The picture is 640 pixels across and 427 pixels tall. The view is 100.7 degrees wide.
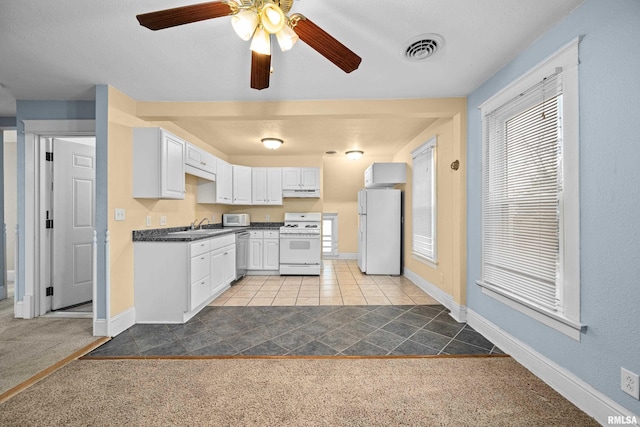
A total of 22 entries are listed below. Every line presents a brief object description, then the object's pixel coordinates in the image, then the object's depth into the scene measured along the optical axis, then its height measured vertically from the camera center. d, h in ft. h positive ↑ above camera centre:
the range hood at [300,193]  17.63 +1.32
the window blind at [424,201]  12.43 +0.59
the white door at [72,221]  10.49 -0.37
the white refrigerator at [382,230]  16.31 -1.05
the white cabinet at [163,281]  9.42 -2.45
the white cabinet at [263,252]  16.52 -2.45
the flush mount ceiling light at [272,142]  14.19 +3.81
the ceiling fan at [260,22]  4.26 +3.20
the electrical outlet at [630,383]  4.39 -2.88
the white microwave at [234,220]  17.47 -0.48
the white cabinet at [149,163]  9.52 +1.78
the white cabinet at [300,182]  17.57 +2.06
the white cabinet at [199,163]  11.57 +2.38
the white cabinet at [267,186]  17.49 +1.77
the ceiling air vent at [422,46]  6.27 +4.14
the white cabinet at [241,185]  16.76 +1.79
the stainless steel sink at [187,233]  11.03 -0.89
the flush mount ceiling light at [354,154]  17.28 +3.90
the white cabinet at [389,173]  16.16 +2.44
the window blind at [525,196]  5.95 +0.45
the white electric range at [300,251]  16.33 -2.36
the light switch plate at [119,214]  8.74 -0.05
